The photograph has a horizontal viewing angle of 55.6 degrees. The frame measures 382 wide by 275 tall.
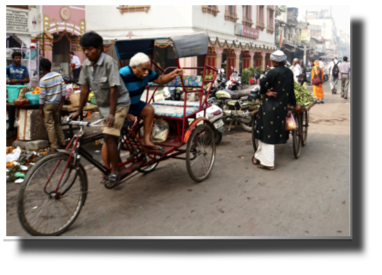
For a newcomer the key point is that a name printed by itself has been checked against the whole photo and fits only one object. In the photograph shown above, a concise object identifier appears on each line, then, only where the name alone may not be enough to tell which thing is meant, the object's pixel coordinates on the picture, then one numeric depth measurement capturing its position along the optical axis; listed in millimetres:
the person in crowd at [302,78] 16109
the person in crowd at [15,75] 7238
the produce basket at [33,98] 6719
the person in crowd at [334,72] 17453
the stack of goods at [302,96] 6988
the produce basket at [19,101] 6512
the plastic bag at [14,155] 5749
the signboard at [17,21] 14492
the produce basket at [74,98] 6945
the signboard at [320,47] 71562
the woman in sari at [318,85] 14562
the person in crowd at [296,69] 17000
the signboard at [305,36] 49656
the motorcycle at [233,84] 10150
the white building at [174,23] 17781
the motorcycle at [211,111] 7418
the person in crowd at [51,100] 6203
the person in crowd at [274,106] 5656
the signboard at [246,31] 23586
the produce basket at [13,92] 6652
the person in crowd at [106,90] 3613
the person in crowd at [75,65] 14688
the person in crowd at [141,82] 4074
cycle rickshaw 3207
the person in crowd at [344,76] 16562
